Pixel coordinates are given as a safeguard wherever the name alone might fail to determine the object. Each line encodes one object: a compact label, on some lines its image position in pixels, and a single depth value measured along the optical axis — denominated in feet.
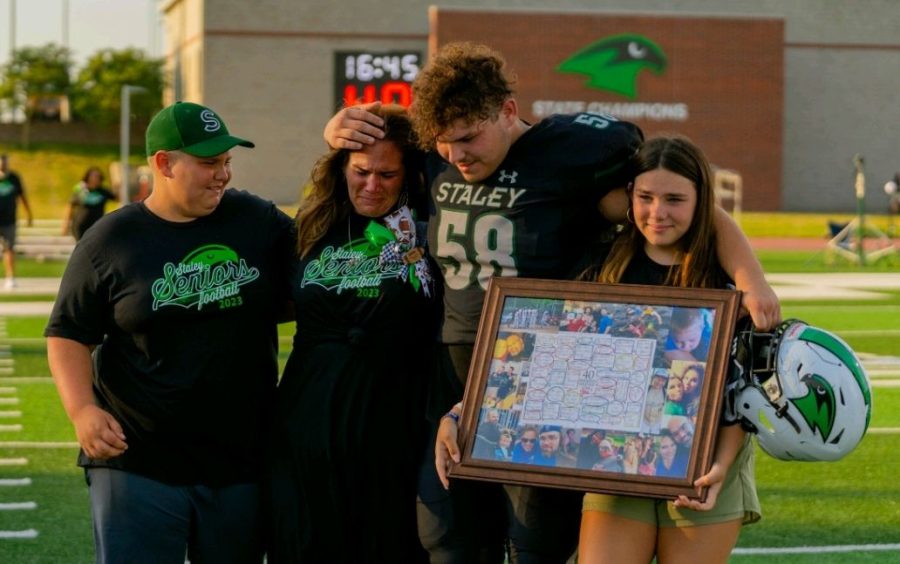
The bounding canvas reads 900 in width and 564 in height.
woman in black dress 13.43
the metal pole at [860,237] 78.95
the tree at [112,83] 216.95
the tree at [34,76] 236.84
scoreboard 84.89
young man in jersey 12.95
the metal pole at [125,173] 123.85
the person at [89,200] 63.67
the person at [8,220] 62.98
